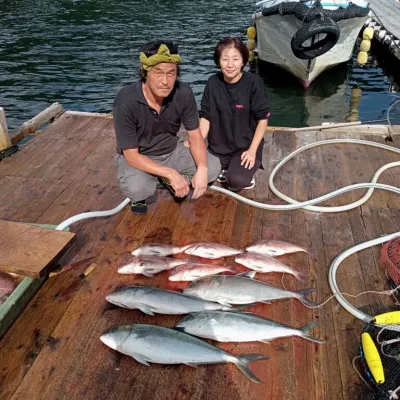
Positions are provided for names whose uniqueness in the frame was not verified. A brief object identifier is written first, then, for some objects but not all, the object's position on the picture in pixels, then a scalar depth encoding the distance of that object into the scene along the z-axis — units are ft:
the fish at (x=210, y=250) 11.24
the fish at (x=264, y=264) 10.62
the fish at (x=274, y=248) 11.26
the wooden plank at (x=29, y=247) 9.31
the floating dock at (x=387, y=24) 45.90
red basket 10.05
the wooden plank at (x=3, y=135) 17.61
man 11.03
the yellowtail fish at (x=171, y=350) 8.10
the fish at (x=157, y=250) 11.30
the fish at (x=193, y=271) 10.37
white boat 30.37
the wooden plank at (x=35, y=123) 19.45
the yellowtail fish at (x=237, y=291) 9.55
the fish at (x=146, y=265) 10.61
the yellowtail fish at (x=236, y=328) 8.55
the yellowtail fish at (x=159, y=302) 9.20
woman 13.83
